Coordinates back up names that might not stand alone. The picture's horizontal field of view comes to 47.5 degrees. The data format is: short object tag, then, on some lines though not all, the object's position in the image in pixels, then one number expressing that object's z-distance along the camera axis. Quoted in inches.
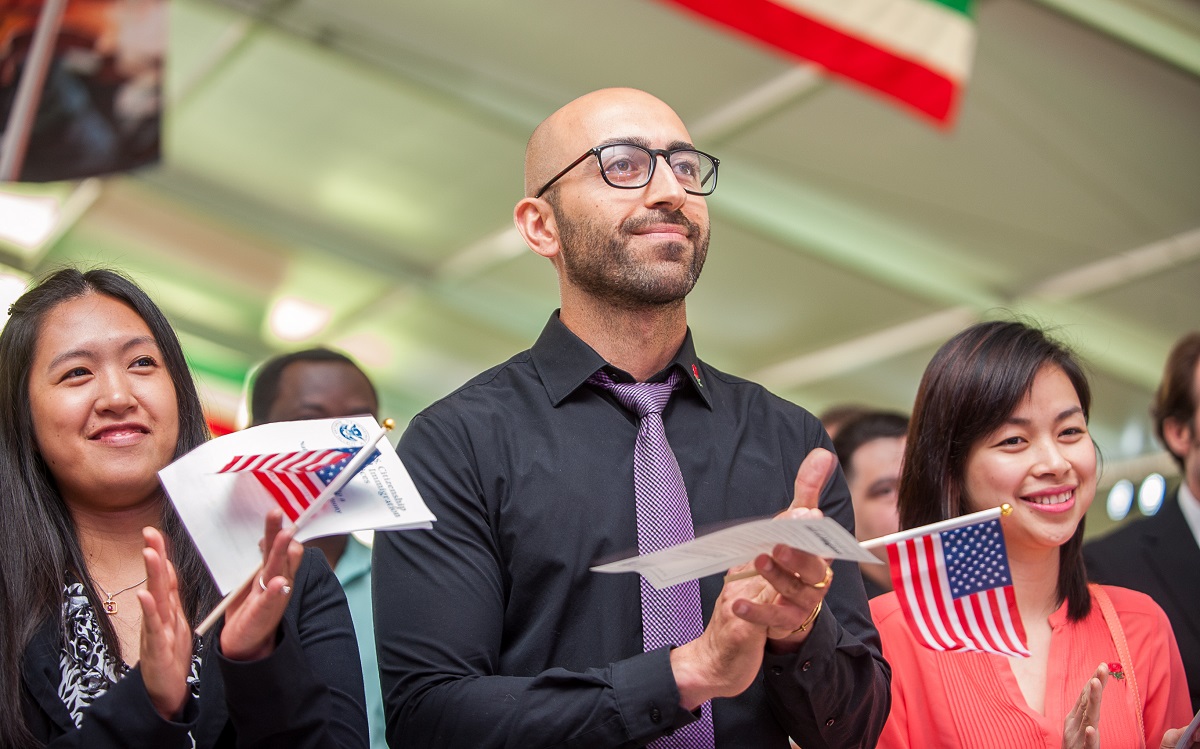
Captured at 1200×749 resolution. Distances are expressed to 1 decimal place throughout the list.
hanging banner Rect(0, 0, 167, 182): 159.0
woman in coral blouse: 101.7
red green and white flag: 171.5
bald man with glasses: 77.3
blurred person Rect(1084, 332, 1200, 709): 126.2
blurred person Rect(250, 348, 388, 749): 147.6
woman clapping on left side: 76.4
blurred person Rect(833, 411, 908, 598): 158.4
